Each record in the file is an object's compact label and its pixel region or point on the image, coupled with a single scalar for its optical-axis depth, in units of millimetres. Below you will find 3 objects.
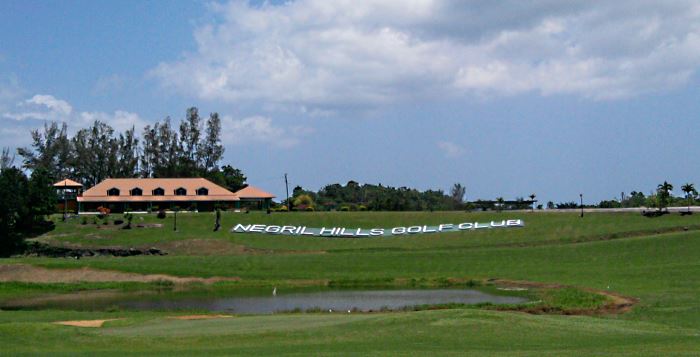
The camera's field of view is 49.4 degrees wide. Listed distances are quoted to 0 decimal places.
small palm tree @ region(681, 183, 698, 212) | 104438
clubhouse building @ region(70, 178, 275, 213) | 117875
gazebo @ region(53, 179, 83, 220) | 116250
